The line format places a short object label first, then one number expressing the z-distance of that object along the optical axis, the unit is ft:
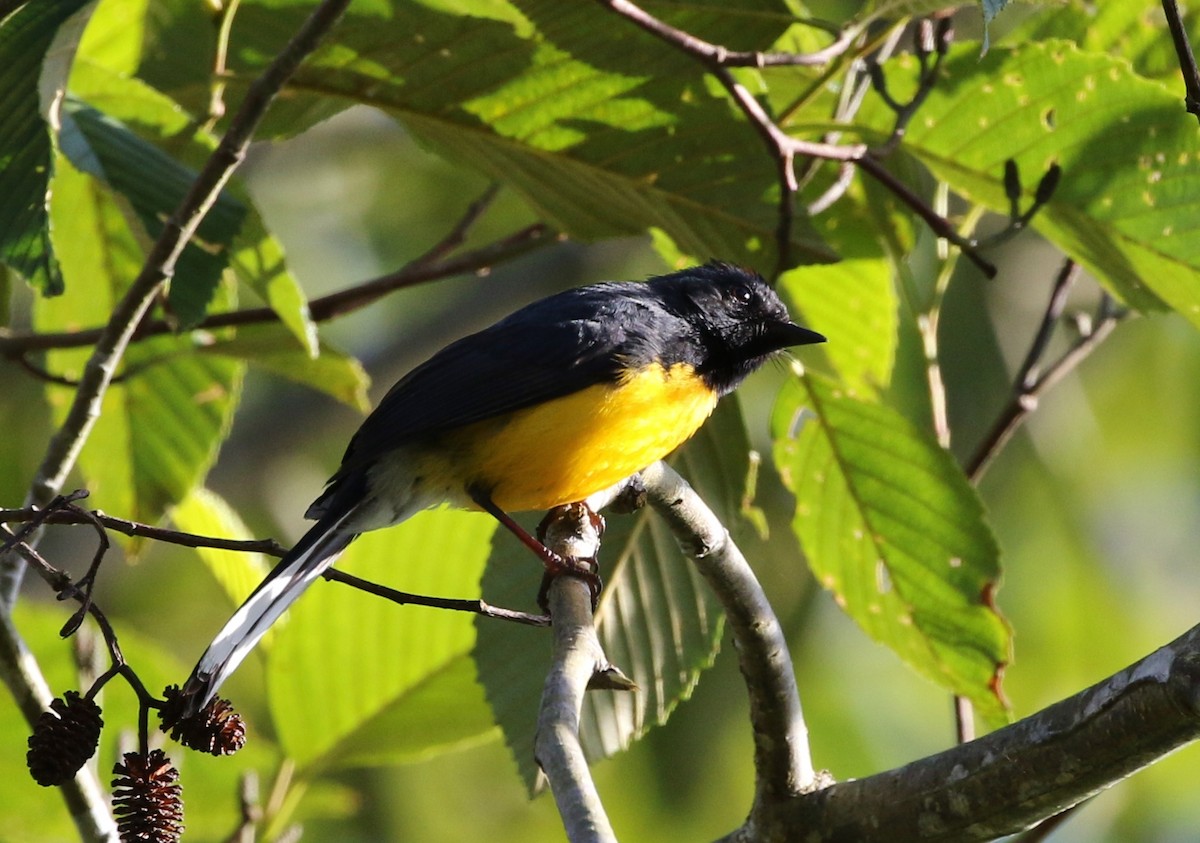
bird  26.91
